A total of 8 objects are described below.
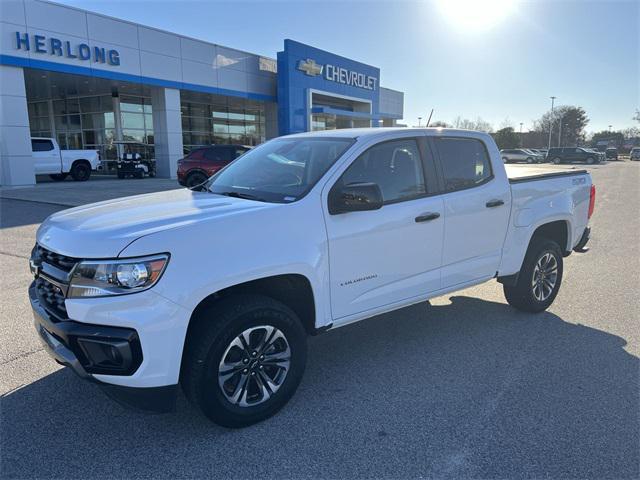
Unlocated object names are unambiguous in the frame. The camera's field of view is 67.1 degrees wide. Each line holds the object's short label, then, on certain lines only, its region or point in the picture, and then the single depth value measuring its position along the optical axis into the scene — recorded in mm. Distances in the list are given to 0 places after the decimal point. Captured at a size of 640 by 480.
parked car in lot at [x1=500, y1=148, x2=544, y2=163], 52012
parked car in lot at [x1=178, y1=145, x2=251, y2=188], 16531
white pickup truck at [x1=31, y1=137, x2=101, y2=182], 20781
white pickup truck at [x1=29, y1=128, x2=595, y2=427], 2650
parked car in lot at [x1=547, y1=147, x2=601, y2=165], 51375
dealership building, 18875
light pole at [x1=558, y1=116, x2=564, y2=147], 85162
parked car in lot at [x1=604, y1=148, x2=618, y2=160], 64250
